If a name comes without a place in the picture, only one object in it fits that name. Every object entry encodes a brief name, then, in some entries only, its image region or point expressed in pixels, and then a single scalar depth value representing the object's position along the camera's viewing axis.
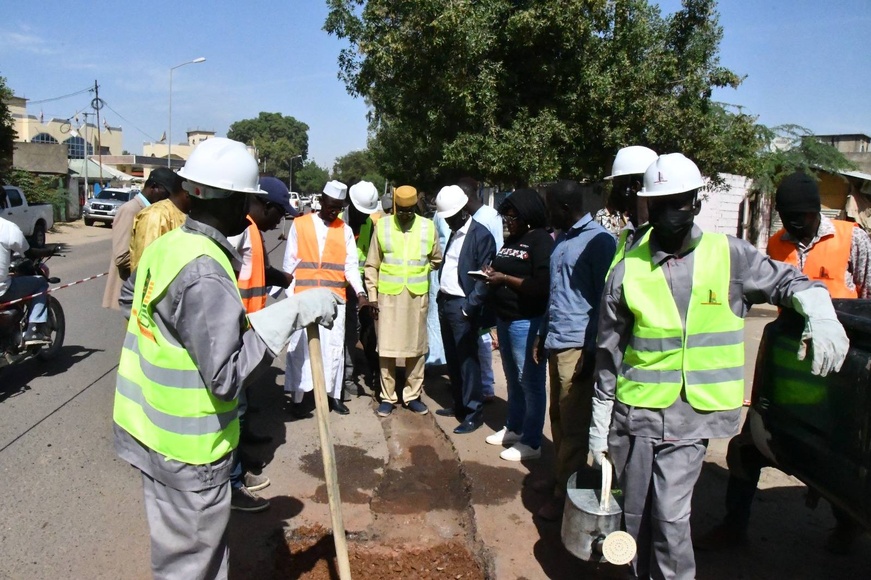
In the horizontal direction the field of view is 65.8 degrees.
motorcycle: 6.16
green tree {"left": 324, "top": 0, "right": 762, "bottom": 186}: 13.38
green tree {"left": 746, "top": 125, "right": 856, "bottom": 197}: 16.08
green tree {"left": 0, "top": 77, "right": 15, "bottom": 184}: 18.35
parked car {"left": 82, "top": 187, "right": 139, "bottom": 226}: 27.84
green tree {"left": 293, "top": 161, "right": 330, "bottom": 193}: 81.50
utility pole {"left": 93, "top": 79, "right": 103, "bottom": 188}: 42.38
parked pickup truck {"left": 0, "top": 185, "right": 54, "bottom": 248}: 17.64
